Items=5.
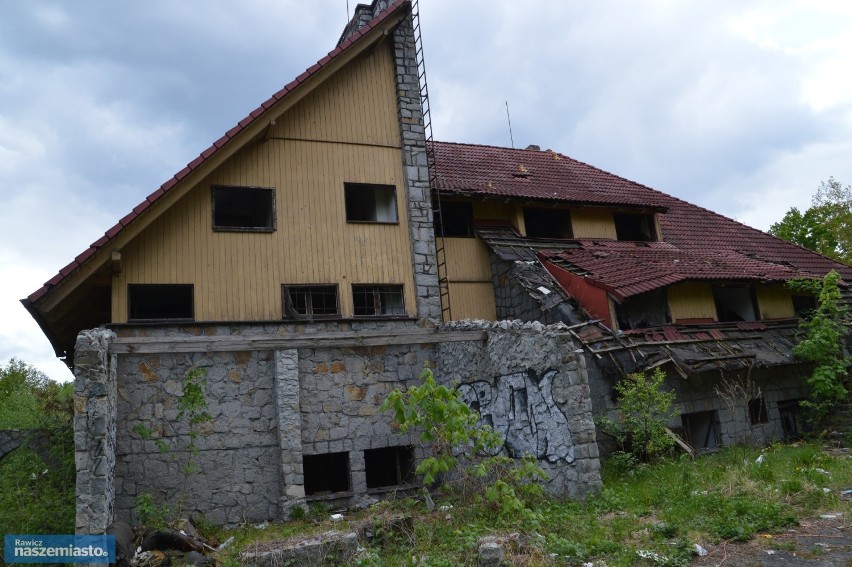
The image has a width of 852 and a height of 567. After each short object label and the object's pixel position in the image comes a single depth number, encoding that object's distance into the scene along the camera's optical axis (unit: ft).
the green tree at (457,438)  27.45
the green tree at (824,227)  81.76
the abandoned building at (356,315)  33.53
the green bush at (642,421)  36.61
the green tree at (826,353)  46.06
